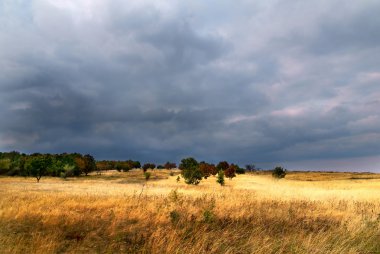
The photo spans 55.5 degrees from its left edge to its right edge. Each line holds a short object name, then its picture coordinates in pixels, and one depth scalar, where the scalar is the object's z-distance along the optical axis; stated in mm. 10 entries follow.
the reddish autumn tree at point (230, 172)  79062
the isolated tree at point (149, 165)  157912
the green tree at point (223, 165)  91100
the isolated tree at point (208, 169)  84275
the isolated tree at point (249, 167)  185250
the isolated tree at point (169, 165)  172750
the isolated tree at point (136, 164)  190950
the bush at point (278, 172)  83938
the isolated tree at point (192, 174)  60125
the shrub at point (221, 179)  62656
